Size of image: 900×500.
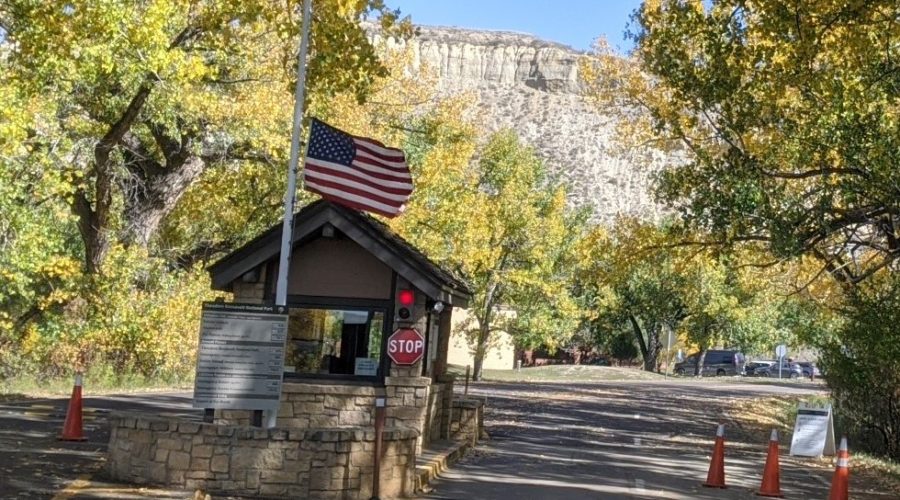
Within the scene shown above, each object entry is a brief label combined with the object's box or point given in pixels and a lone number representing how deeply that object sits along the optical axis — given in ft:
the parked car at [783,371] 307.78
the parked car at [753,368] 309.22
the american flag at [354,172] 51.34
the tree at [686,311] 233.55
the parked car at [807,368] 294.46
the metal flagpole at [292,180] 48.14
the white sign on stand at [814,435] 73.56
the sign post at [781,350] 261.44
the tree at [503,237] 136.87
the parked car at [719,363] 291.38
